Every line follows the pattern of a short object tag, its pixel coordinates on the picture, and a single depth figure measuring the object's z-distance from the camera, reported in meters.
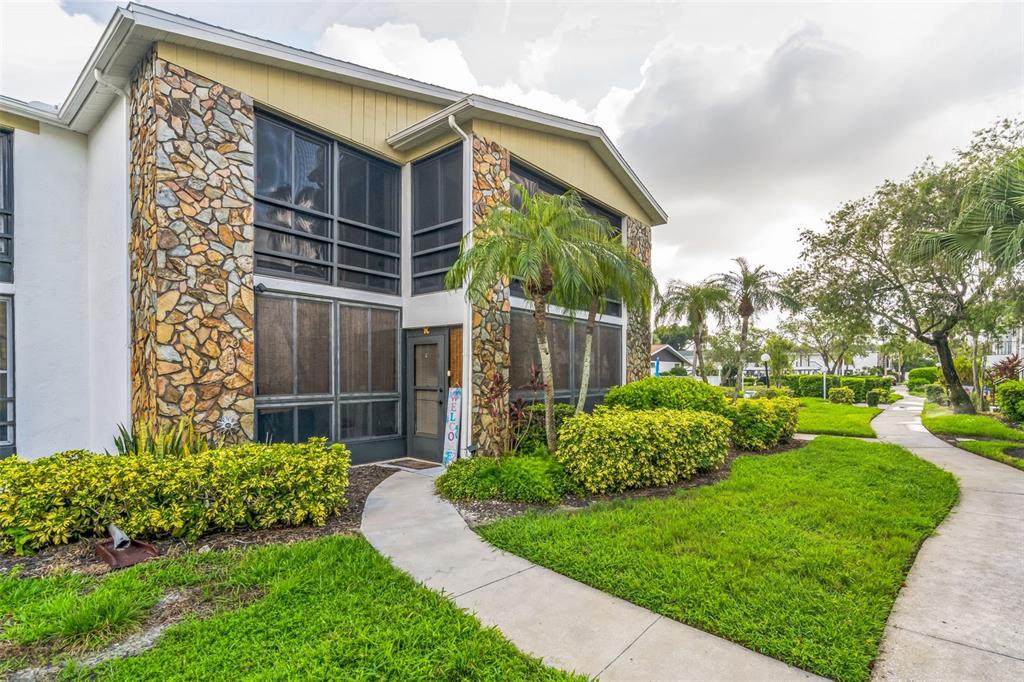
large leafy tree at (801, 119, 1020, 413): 12.74
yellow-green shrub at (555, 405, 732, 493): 6.23
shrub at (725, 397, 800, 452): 9.25
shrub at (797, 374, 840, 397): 27.02
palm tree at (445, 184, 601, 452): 6.21
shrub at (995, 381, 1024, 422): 12.16
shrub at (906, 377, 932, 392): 29.78
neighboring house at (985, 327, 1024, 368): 30.00
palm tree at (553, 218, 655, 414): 6.86
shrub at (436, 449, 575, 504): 5.88
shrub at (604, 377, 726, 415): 8.63
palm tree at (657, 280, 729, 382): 14.41
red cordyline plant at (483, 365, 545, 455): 7.57
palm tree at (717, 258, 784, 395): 13.84
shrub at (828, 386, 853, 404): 22.53
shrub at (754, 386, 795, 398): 21.48
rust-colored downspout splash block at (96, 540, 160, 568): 3.87
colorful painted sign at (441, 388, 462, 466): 7.62
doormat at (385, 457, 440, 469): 7.83
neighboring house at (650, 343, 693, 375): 39.53
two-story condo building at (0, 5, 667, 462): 6.17
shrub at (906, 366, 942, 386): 30.32
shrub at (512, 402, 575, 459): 7.64
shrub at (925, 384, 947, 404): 19.19
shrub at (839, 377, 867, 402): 25.01
